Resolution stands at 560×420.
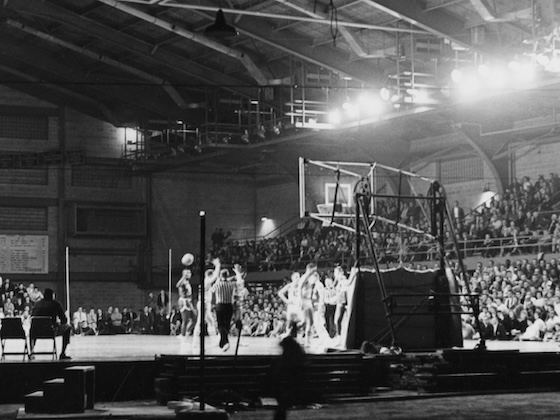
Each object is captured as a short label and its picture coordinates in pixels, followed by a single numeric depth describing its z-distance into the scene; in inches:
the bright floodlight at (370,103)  1502.2
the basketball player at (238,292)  1010.3
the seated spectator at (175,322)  1562.5
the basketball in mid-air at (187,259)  998.3
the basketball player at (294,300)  1095.0
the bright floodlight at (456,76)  1318.9
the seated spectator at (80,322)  1726.6
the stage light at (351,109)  1536.7
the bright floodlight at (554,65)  1165.1
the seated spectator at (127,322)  1835.6
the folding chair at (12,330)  856.9
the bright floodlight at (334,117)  1585.1
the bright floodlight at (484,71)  1289.4
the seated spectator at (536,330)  1210.6
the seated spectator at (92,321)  1776.6
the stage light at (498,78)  1279.5
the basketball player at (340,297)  1087.0
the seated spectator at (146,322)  1786.4
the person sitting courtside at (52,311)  871.7
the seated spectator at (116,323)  1814.3
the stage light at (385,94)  1397.6
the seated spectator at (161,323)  1700.8
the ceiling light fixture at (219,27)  853.8
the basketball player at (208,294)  1015.6
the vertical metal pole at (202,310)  629.0
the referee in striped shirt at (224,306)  943.7
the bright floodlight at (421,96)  1406.3
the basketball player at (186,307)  1085.6
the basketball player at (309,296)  1087.0
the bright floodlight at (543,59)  1163.9
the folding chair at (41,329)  847.1
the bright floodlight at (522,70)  1246.3
